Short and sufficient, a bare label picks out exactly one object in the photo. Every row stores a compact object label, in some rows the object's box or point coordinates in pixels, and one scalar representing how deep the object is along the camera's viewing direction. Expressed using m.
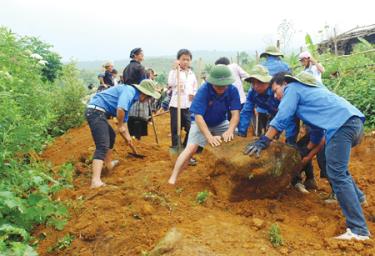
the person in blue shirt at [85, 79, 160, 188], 5.12
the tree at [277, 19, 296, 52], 14.10
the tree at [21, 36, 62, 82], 13.47
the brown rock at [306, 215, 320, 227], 4.07
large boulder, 4.33
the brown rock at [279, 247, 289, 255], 3.35
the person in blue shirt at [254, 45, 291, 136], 5.93
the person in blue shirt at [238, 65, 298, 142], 4.72
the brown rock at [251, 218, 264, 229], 3.76
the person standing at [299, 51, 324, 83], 7.23
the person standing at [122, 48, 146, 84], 6.92
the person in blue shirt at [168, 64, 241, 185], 4.53
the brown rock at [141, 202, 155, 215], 4.07
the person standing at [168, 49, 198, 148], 6.66
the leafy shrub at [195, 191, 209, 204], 4.36
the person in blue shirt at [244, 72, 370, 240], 3.63
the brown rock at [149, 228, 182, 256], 3.19
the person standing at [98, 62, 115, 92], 10.62
